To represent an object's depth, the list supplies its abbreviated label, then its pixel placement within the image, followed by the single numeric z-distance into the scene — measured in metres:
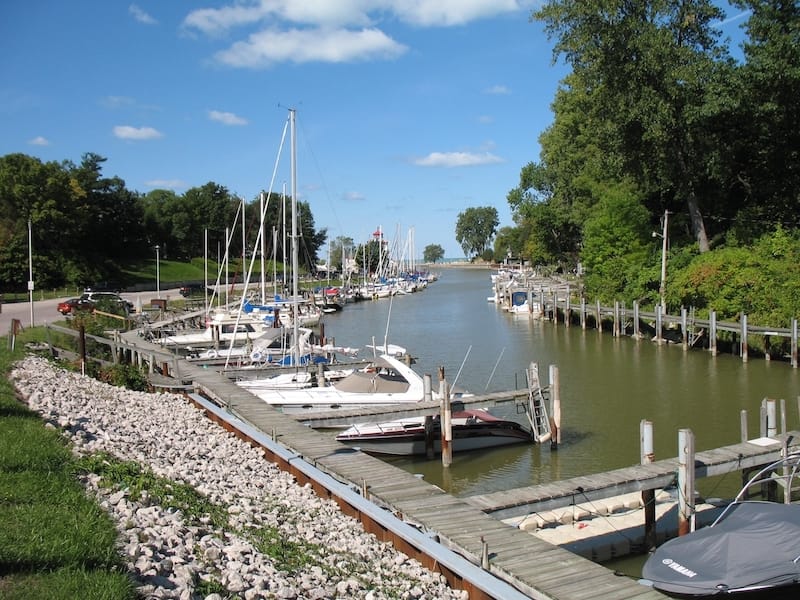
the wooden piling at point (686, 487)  13.16
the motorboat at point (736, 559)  10.09
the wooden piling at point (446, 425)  18.94
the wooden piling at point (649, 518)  13.64
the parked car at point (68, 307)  44.19
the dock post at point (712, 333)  37.16
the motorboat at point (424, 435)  20.42
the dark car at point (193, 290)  71.20
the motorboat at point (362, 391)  22.50
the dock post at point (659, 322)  41.69
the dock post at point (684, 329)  38.88
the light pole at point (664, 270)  43.75
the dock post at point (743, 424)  16.36
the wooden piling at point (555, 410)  21.08
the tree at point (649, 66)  40.03
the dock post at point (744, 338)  35.00
